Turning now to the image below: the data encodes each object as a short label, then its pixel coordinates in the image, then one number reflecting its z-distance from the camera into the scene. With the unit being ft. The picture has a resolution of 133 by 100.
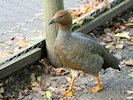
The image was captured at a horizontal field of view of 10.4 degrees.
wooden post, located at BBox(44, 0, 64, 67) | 24.96
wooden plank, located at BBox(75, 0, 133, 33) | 29.01
